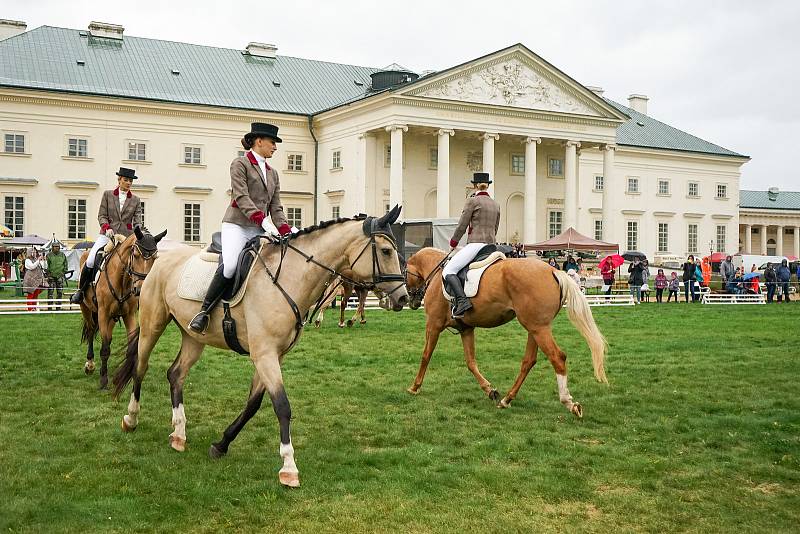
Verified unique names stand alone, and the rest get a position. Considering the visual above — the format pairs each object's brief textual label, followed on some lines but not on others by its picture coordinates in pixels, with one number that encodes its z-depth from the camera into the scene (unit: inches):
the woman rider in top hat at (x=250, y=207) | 293.0
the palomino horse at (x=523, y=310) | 382.0
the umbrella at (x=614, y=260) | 1496.1
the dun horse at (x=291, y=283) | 279.0
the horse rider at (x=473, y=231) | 424.6
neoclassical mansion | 1793.8
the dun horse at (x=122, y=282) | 432.8
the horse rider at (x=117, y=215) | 476.4
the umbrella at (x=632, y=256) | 1953.5
